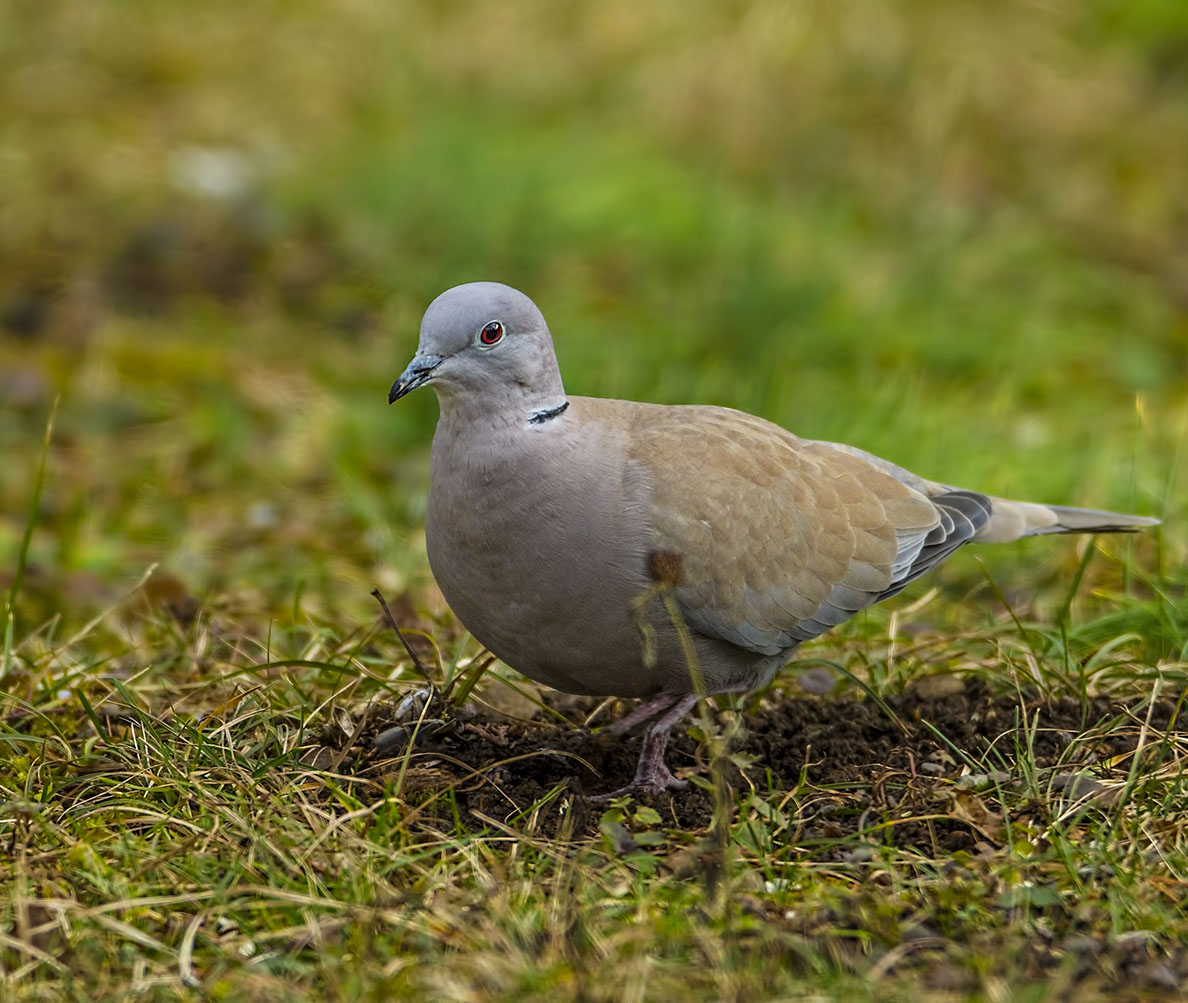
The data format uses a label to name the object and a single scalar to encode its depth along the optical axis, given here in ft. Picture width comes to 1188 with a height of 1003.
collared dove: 24.86
